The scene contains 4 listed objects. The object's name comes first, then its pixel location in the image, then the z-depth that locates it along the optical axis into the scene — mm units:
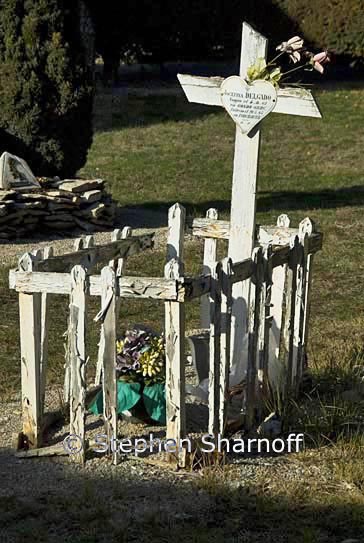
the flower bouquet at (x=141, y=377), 9193
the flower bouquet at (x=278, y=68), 10029
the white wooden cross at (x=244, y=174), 10062
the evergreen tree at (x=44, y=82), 20700
